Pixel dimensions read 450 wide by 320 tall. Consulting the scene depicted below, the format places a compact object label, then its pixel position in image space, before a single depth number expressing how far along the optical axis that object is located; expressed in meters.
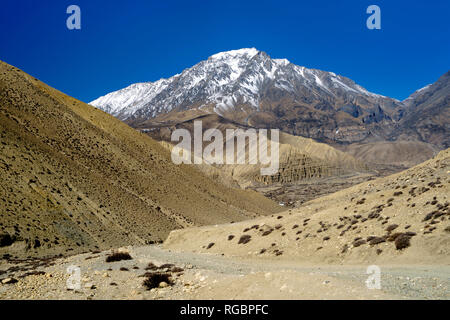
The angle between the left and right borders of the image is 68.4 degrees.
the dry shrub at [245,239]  26.67
